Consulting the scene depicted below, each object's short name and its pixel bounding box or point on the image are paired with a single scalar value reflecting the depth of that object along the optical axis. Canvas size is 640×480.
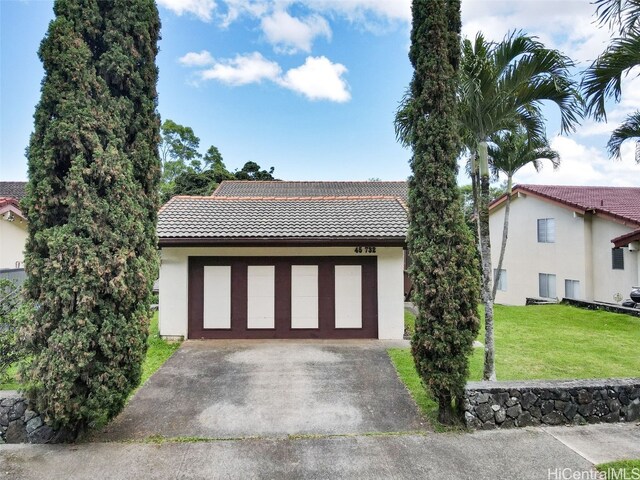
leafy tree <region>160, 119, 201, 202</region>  32.91
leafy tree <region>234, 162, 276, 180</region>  32.81
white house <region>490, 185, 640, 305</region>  13.94
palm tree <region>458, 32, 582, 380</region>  5.20
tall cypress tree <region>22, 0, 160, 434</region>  3.97
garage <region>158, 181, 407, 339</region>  8.81
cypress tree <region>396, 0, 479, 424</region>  4.46
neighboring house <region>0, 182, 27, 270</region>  11.12
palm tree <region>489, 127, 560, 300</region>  7.02
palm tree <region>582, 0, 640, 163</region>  5.66
